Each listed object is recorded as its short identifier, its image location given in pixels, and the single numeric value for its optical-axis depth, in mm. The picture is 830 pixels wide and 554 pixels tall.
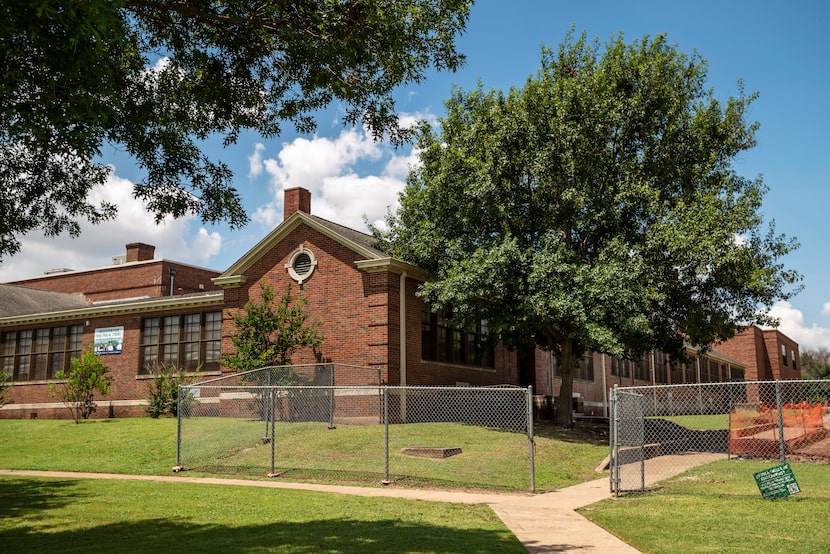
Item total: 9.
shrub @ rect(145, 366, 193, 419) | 26953
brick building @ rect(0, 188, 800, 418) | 23203
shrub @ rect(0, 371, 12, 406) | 28047
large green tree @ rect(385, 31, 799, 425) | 20250
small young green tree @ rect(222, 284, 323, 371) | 23375
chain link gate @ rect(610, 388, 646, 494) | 12312
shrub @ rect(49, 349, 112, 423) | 26797
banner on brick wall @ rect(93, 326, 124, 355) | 30656
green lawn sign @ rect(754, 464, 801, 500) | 11000
